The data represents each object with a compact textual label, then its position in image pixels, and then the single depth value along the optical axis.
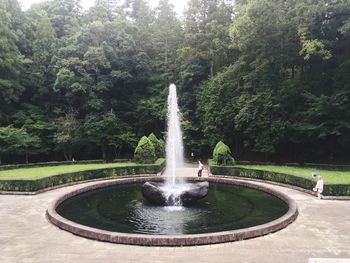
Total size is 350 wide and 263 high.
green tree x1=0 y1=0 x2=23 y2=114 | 31.86
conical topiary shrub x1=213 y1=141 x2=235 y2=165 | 25.75
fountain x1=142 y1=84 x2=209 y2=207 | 15.88
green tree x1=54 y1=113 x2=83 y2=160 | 33.19
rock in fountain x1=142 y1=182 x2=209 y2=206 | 15.88
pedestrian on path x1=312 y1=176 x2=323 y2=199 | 16.75
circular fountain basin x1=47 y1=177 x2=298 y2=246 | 10.63
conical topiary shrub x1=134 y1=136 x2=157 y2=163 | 26.55
